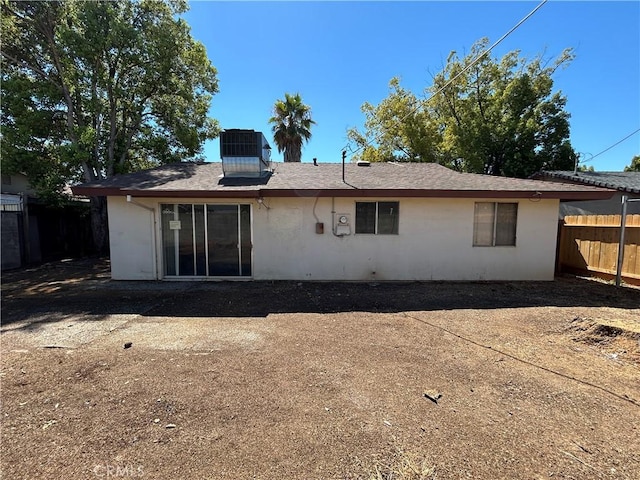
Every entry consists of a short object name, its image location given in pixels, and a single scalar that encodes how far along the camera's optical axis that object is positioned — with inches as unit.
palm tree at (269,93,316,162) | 749.9
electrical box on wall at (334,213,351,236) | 329.7
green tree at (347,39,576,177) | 722.8
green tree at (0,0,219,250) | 453.1
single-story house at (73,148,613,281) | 331.3
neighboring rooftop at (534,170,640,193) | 476.7
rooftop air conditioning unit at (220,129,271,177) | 371.9
